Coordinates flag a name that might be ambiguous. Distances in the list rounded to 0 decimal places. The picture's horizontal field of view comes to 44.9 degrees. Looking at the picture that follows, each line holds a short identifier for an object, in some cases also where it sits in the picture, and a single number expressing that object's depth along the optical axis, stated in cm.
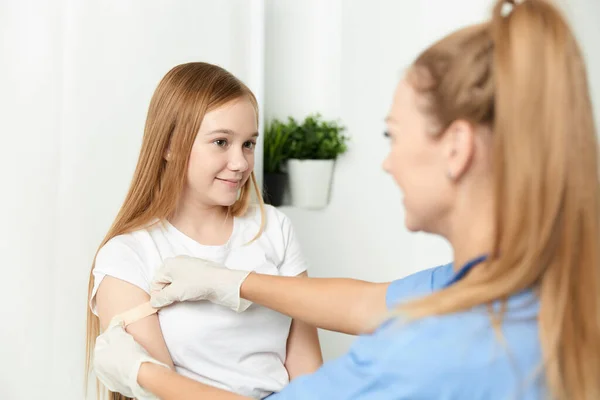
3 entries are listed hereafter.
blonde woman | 83
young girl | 139
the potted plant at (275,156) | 231
